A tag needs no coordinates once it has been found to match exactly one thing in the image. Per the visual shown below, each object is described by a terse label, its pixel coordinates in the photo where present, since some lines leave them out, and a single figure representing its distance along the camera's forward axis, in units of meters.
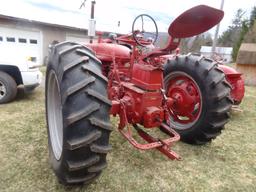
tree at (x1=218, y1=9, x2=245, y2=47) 45.11
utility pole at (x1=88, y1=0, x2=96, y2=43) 4.85
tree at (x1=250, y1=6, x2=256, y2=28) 24.09
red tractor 1.88
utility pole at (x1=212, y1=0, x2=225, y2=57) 12.14
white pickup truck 4.81
